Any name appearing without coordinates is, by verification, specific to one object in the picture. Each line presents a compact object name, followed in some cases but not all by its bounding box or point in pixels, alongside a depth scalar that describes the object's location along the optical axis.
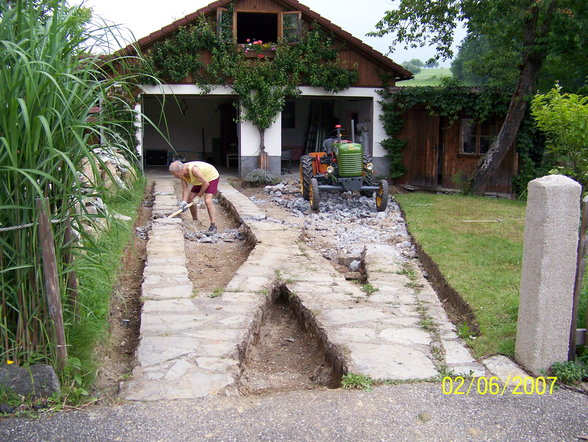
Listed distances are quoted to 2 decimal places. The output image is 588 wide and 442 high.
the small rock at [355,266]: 7.55
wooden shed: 15.84
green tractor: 11.63
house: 16.17
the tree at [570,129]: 6.51
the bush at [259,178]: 15.76
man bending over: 9.14
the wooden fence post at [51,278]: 3.21
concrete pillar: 3.73
